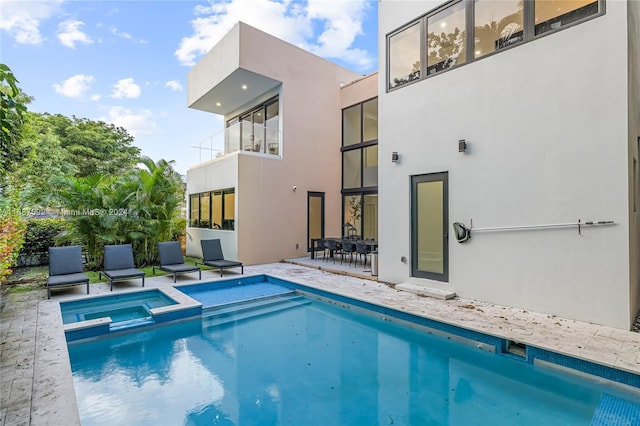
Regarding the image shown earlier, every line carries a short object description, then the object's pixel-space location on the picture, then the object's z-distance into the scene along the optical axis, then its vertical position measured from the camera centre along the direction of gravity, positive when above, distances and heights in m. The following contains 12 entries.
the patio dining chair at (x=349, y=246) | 9.81 -0.94
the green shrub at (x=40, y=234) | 10.65 -0.60
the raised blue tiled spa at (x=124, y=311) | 5.29 -1.86
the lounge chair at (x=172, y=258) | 8.73 -1.18
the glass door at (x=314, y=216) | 12.76 -0.05
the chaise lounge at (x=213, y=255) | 9.33 -1.19
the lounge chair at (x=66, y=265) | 7.09 -1.12
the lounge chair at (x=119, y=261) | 7.91 -1.16
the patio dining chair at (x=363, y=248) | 9.43 -0.96
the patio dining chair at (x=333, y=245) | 10.48 -0.98
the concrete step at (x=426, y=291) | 6.67 -1.61
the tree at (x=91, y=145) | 19.92 +4.51
